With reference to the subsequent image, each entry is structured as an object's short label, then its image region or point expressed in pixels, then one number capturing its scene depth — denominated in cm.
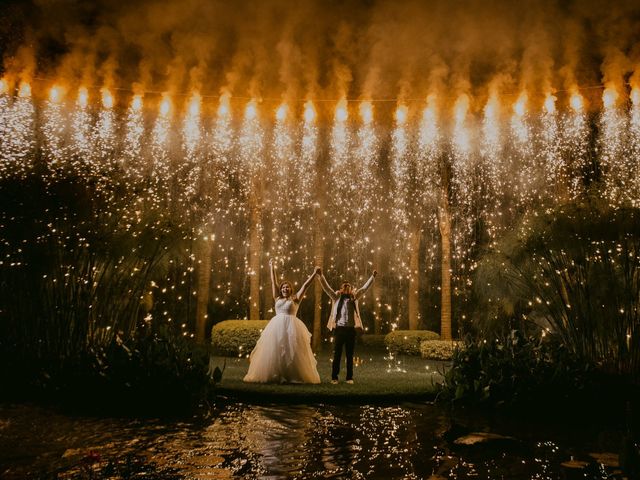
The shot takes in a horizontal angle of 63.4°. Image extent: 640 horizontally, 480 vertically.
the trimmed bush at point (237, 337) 1472
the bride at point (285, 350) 868
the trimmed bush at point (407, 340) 1723
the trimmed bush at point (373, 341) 2234
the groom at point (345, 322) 867
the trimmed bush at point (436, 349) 1498
